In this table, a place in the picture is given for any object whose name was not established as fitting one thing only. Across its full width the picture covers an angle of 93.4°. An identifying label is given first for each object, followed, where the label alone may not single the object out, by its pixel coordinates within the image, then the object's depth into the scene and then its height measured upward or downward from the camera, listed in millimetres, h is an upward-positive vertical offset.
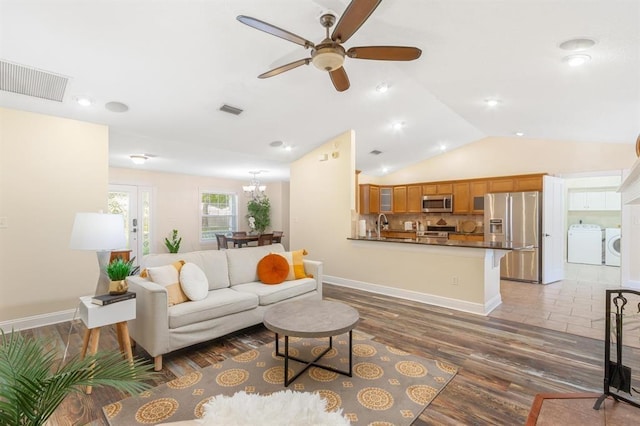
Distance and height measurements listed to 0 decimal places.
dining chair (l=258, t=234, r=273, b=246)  7355 -703
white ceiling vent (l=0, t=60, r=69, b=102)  2822 +1275
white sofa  2592 -922
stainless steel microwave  7157 +208
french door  6801 -18
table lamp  2381 -198
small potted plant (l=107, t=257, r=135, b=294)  2445 -537
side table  2264 -833
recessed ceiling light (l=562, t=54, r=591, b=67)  2508 +1298
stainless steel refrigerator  5703 -294
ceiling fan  1868 +1222
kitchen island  3967 -867
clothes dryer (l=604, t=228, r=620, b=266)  7184 -822
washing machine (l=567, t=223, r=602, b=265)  7422 -794
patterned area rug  1990 -1335
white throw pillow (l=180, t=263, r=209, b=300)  3004 -728
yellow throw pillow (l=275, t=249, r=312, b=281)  3982 -721
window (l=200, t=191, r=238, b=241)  8421 -95
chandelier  8391 +639
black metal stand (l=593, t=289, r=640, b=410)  1879 -1015
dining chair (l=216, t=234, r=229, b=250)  7491 -768
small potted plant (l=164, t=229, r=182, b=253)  7184 -782
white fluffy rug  1403 -983
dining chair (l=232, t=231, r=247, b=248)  7560 -638
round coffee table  2291 -894
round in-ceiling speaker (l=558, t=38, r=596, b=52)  2295 +1313
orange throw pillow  3756 -736
